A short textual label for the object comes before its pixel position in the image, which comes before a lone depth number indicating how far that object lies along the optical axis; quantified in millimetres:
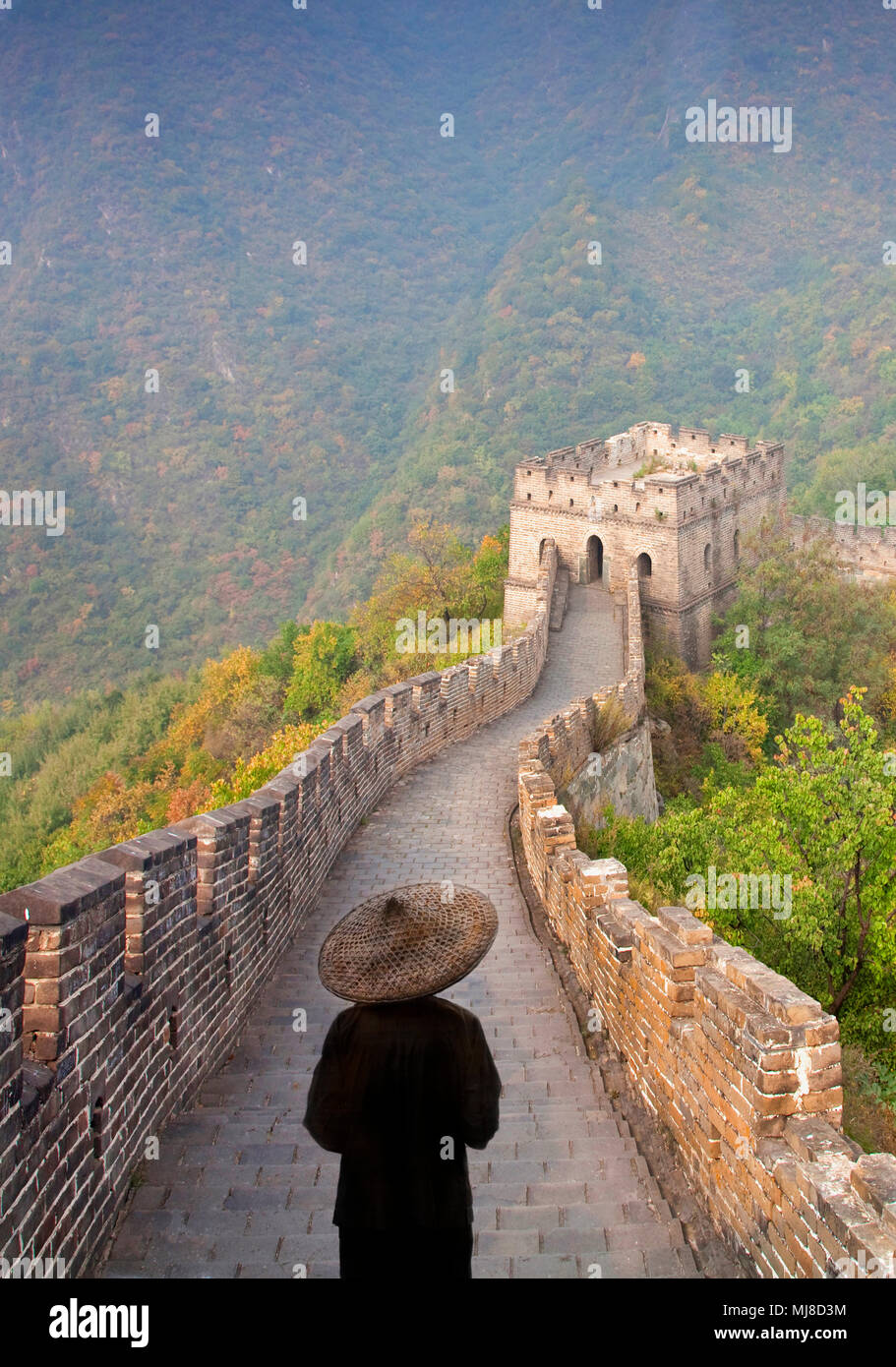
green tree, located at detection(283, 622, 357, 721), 29438
